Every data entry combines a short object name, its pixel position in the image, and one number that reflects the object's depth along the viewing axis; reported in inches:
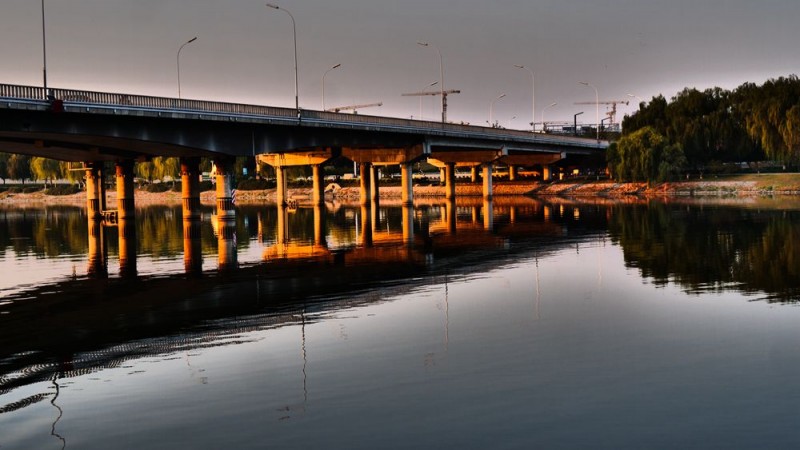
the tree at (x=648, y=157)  5940.0
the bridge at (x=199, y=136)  2669.8
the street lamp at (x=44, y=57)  2583.7
